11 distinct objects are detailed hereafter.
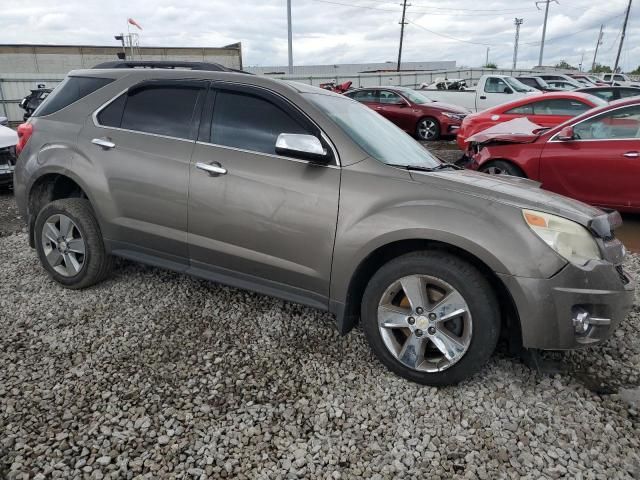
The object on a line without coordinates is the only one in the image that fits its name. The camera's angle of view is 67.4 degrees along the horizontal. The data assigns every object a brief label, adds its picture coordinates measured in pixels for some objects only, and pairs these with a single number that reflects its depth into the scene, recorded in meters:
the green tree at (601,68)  78.75
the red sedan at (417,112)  12.61
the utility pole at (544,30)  59.19
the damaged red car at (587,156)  5.50
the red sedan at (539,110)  8.93
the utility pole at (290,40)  27.49
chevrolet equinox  2.49
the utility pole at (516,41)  72.00
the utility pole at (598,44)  84.34
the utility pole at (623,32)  48.47
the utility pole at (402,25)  49.21
